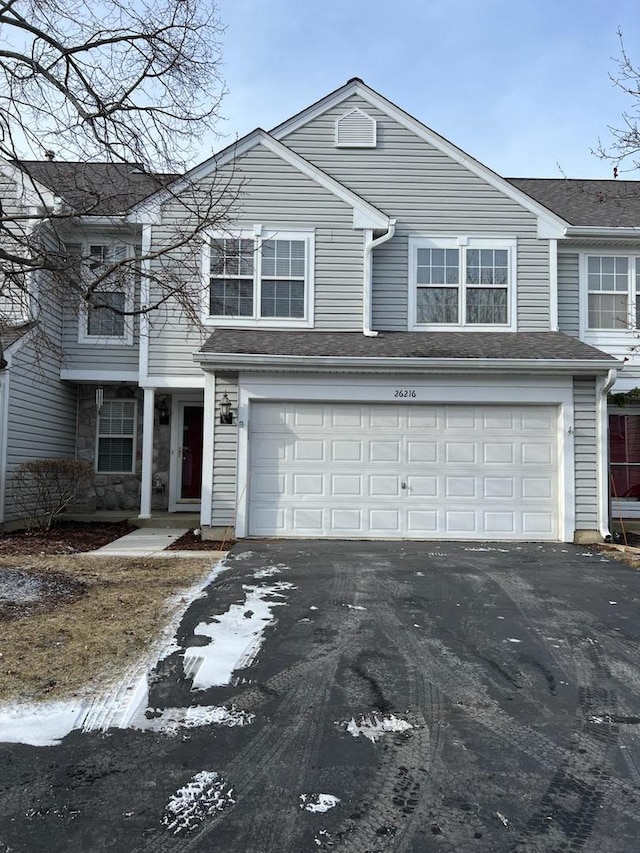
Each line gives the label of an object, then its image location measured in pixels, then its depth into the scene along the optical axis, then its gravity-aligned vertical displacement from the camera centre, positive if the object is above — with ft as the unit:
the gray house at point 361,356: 31.78 +5.26
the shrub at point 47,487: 33.81 -2.28
